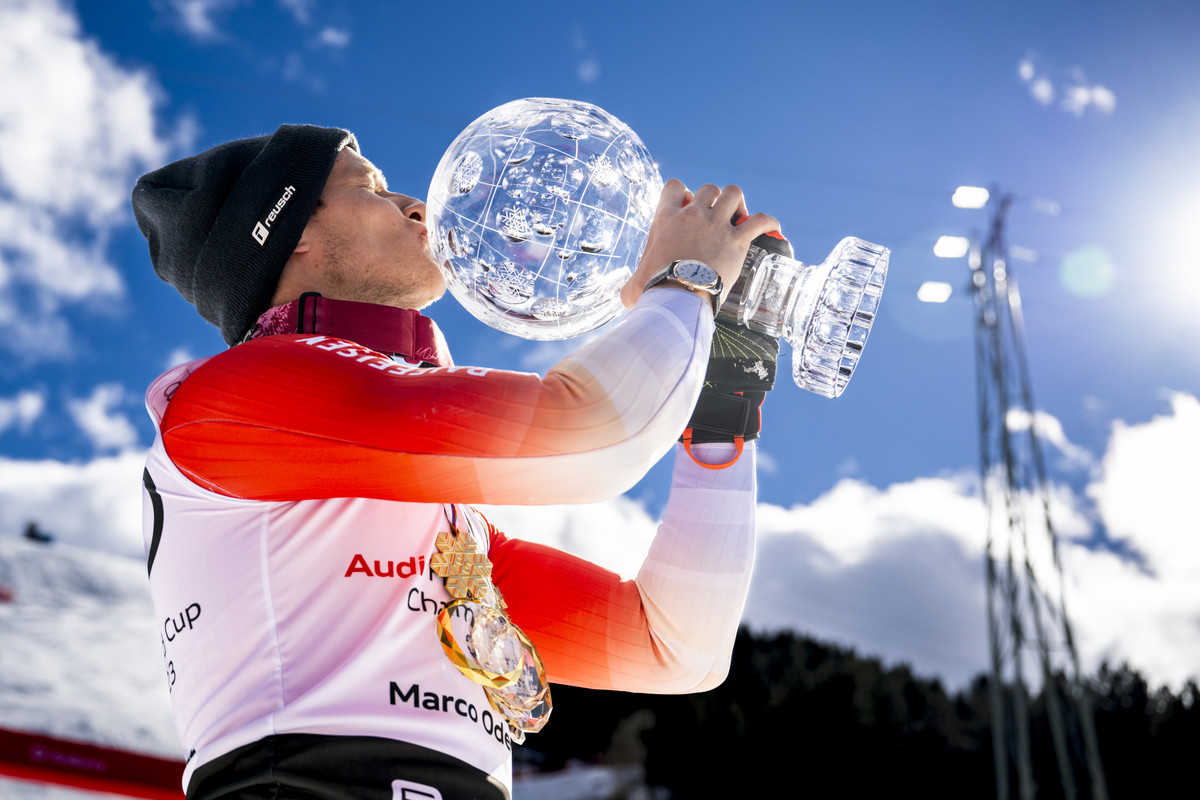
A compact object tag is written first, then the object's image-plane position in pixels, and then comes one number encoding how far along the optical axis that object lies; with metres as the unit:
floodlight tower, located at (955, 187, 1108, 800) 10.29
